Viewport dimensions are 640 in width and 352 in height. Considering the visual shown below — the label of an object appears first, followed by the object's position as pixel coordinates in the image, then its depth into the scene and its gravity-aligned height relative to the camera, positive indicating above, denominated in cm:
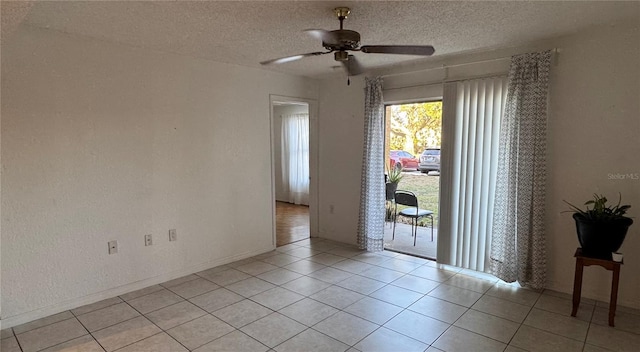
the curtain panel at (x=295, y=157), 745 -39
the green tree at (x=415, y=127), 694 +24
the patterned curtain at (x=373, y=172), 426 -41
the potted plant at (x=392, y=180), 520 -65
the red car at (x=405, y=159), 767 -45
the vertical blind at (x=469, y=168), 345 -31
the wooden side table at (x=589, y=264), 256 -106
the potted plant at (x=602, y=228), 260 -70
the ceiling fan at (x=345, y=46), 213 +62
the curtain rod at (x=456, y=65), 332 +78
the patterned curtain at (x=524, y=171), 310 -31
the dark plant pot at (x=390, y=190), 516 -77
